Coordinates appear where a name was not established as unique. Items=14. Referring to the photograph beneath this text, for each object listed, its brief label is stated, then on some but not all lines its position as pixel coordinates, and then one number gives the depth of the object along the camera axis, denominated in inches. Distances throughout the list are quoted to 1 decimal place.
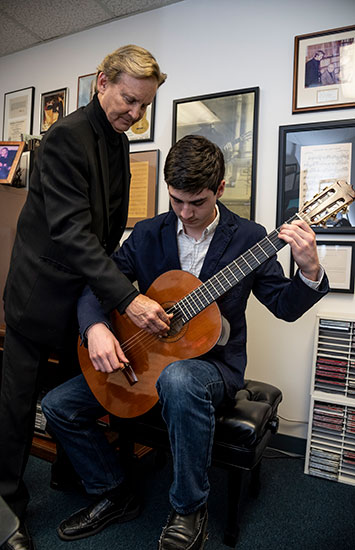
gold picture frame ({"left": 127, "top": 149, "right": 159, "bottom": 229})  97.3
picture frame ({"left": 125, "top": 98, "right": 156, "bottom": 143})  98.0
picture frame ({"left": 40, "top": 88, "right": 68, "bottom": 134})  112.3
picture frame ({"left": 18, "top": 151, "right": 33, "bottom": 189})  94.1
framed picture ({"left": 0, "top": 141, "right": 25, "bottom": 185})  89.7
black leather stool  52.4
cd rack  71.5
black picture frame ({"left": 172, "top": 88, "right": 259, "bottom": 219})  85.2
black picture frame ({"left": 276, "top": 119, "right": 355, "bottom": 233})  76.7
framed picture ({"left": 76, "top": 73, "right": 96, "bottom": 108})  107.0
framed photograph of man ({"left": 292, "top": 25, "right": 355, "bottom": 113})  76.8
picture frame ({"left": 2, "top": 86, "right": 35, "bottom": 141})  118.8
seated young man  46.2
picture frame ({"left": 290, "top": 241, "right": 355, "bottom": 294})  76.8
